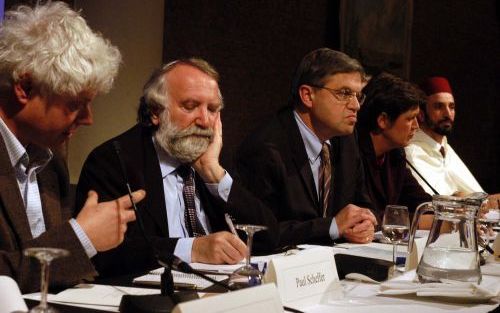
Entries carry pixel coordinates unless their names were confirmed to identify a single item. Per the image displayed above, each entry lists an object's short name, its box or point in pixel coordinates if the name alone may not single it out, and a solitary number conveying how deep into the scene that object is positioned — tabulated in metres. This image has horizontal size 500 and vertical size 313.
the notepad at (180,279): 3.47
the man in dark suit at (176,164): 3.96
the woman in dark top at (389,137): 4.91
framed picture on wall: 5.81
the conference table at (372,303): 3.35
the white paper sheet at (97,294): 3.33
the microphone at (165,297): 3.22
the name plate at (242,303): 2.55
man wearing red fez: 5.46
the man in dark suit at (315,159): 4.23
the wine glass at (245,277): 3.42
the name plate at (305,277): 3.34
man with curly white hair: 3.46
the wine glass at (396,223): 3.77
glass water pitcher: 3.54
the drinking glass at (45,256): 2.57
